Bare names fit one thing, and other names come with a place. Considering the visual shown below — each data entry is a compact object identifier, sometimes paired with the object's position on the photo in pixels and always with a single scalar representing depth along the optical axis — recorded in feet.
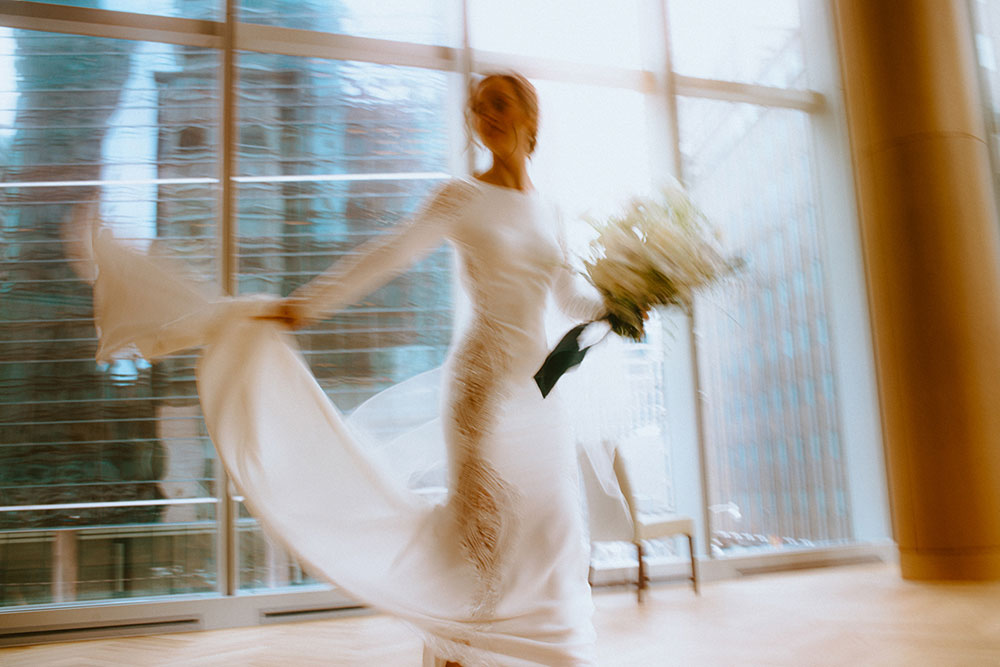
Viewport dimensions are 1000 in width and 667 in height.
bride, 5.49
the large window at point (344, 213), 12.62
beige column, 13.60
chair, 13.24
